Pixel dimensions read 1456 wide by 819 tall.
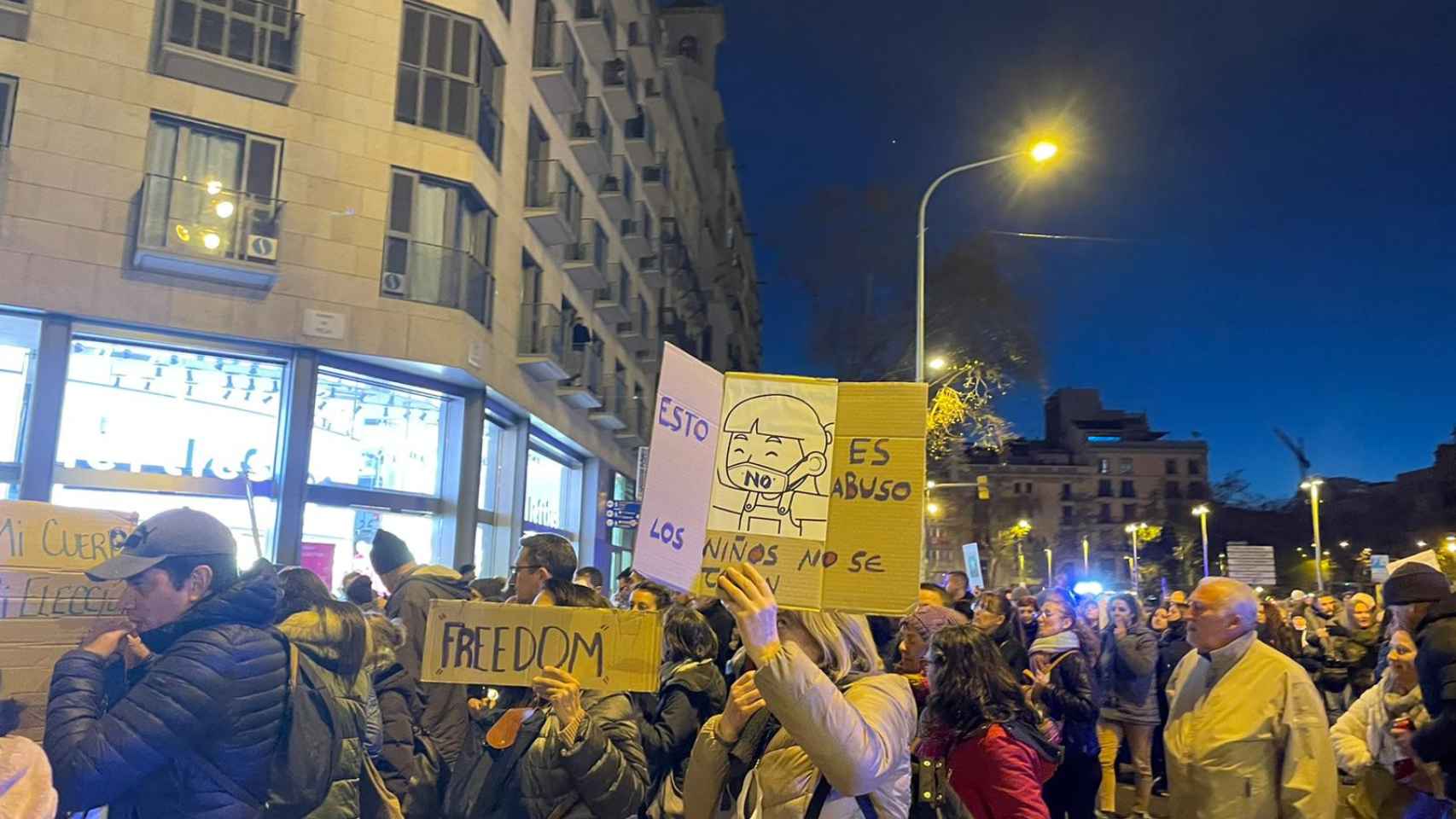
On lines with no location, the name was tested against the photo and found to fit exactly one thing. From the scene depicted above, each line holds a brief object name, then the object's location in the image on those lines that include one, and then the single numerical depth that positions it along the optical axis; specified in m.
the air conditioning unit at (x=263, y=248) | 15.86
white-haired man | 4.45
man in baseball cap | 2.91
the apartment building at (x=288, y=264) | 14.72
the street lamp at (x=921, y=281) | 19.16
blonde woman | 2.56
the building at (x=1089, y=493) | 102.94
